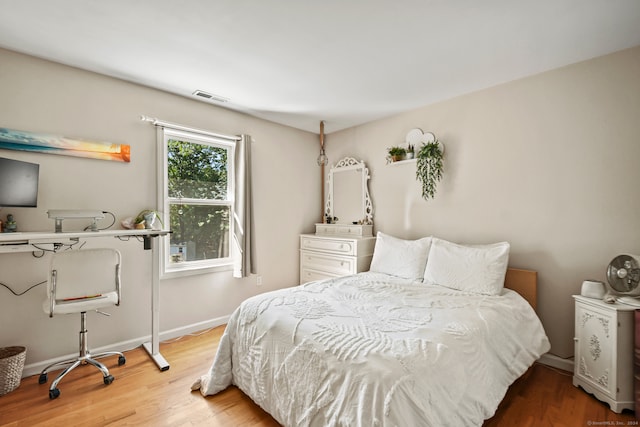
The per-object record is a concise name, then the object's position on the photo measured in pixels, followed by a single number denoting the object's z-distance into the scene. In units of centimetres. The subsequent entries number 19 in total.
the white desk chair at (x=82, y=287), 200
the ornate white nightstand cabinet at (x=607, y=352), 180
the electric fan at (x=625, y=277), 188
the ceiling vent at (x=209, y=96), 285
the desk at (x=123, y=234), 179
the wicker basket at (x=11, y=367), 193
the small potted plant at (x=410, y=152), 327
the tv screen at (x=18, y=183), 194
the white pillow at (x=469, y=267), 228
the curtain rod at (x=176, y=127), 270
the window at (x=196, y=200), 296
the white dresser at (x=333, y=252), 335
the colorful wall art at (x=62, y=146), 211
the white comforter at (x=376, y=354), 118
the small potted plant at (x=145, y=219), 258
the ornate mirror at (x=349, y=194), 376
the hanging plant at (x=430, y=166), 301
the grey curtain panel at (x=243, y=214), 328
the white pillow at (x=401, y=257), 275
